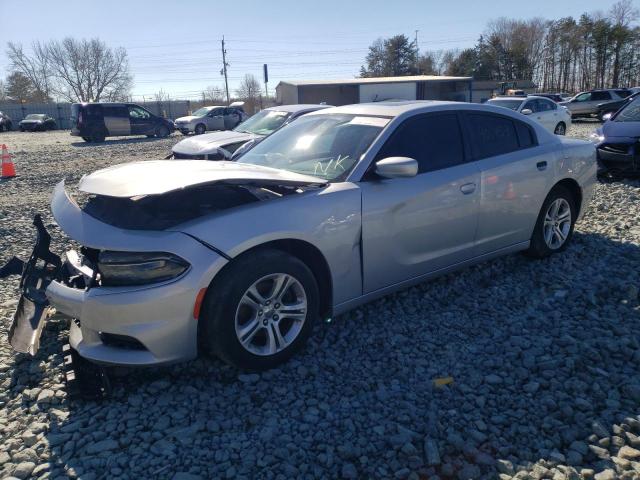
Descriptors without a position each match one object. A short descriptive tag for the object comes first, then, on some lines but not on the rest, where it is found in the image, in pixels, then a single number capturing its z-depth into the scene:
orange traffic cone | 11.81
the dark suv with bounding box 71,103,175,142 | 23.08
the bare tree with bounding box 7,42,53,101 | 79.44
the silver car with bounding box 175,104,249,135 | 27.28
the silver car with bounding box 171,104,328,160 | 8.43
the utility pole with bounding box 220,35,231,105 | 65.19
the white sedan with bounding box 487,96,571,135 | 14.95
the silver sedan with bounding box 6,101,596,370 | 2.69
